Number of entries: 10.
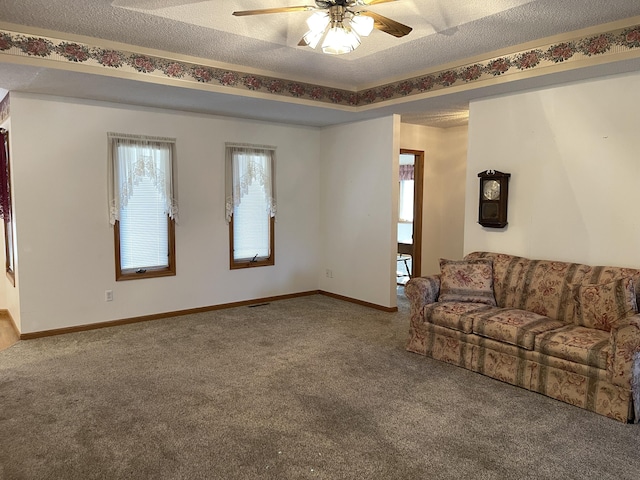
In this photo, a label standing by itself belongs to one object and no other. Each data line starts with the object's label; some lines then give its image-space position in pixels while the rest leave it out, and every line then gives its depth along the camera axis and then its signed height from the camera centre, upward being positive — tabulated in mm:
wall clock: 4473 +64
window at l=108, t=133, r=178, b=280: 4977 -42
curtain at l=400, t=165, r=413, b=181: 9705 +654
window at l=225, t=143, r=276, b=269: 5797 -29
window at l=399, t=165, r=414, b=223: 9773 +244
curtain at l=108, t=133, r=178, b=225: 4926 +352
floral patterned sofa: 3016 -898
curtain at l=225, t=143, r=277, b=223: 5766 +363
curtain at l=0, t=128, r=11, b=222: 4746 +199
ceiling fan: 2537 +1014
